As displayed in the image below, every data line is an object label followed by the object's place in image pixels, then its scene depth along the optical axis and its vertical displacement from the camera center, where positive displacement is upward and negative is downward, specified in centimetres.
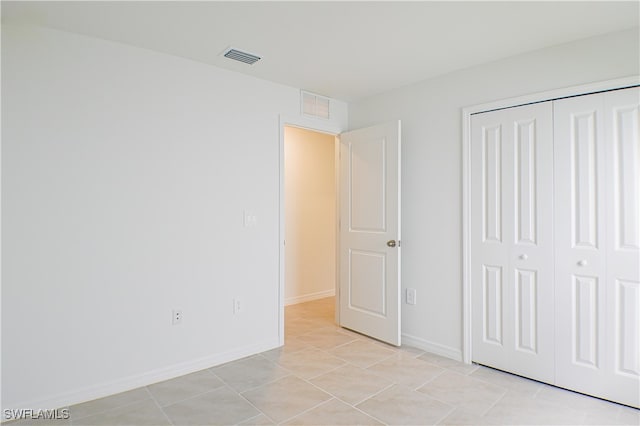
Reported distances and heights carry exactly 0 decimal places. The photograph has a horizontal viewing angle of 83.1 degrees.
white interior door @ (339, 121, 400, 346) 329 -15
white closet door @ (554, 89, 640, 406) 223 -19
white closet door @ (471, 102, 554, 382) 256 -19
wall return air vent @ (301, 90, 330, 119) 348 +111
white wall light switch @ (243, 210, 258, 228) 309 -2
